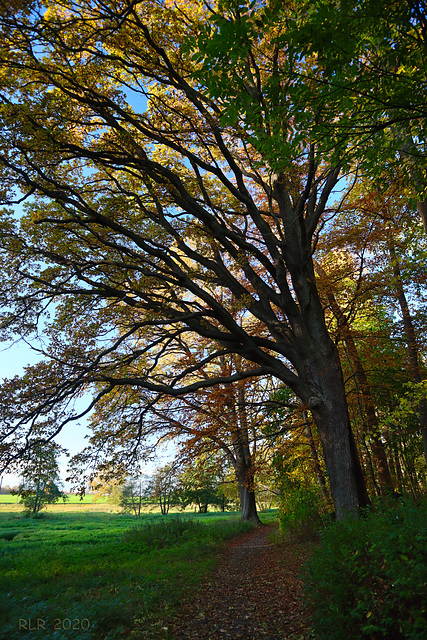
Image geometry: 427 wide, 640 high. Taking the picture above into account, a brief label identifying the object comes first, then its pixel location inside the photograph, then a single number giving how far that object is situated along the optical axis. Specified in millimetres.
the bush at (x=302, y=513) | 9670
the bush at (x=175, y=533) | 11922
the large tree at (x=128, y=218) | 6684
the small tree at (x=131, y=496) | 44312
